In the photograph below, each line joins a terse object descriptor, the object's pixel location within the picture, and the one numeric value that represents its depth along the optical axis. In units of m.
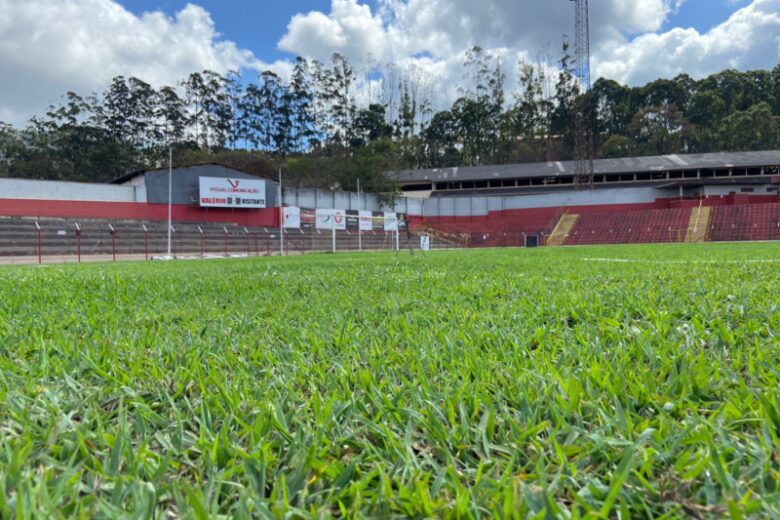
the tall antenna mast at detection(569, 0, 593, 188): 45.47
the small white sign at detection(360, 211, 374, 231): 32.26
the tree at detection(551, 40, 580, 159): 63.69
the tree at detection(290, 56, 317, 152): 62.41
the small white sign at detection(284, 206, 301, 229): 29.36
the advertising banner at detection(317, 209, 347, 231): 31.73
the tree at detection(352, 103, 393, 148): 61.75
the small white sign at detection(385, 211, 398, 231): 29.70
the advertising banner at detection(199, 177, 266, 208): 29.28
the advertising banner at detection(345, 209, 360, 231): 33.59
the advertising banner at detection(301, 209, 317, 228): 31.41
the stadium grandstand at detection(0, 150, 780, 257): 24.56
